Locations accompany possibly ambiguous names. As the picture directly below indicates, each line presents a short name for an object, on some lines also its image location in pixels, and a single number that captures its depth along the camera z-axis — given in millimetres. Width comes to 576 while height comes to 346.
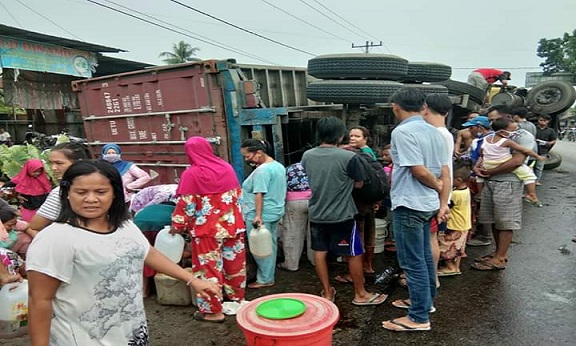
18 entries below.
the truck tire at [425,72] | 6934
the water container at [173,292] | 3885
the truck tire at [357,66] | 5527
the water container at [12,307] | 3055
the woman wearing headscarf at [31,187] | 4742
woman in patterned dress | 3543
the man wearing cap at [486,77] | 10367
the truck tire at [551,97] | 10074
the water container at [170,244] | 3723
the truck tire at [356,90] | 5328
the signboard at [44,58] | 11281
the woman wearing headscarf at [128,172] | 4695
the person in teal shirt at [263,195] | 4148
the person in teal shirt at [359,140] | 4582
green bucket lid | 1965
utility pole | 35578
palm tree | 33969
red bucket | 1887
